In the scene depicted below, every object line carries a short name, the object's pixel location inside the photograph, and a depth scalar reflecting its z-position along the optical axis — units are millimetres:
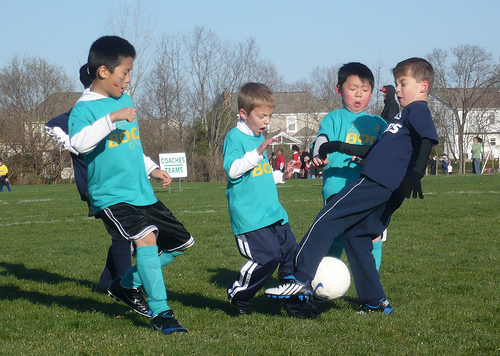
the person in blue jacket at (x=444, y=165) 45609
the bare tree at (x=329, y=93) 57375
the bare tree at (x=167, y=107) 49969
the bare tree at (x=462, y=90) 55281
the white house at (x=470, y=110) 57688
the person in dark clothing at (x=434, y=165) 43606
